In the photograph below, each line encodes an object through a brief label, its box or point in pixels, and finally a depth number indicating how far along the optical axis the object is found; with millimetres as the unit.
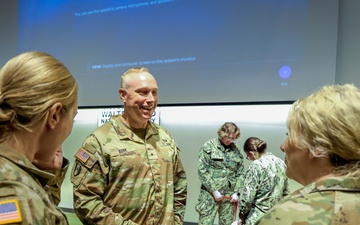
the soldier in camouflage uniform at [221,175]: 4711
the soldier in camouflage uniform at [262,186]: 3492
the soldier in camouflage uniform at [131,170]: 1992
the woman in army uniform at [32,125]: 907
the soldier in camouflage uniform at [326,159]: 1024
